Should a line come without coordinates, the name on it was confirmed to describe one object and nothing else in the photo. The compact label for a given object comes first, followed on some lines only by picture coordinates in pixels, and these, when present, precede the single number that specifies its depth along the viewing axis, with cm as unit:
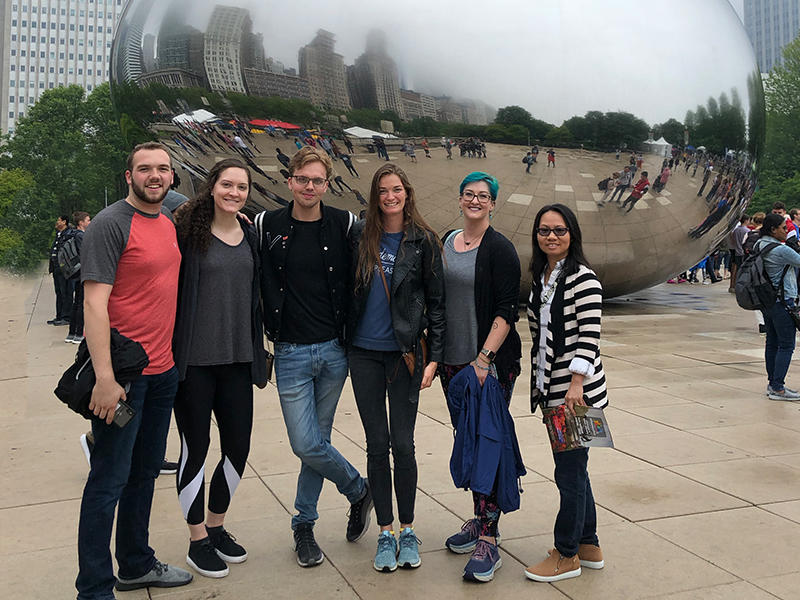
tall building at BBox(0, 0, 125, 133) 11981
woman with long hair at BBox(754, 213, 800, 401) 654
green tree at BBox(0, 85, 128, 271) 4541
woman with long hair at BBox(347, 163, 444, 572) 337
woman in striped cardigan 316
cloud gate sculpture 852
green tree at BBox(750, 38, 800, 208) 3916
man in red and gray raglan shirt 279
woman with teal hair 338
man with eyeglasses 341
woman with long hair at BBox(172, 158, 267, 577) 324
